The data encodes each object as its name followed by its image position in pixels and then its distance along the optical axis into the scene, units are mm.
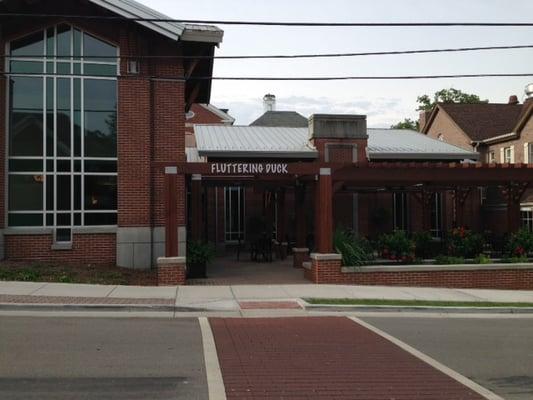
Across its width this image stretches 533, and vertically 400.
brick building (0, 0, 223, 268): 16594
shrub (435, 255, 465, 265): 16609
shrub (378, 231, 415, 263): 16641
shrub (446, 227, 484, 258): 17312
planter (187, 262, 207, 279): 16562
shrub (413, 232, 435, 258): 17562
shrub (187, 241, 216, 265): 16422
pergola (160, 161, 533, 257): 14977
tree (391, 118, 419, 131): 63188
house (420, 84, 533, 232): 30016
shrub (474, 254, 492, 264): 16641
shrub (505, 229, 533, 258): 17422
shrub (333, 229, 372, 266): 15938
